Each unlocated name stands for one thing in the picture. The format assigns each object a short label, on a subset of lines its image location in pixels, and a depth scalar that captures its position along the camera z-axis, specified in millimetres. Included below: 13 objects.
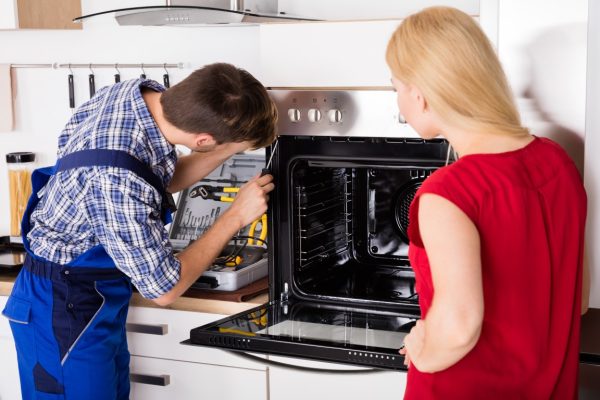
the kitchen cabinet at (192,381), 2033
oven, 1721
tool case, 2363
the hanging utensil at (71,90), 2713
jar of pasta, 2789
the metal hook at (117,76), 2645
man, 1731
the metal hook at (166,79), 2577
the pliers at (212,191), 2305
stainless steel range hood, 2016
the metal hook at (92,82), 2672
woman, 1155
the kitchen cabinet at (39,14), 2490
